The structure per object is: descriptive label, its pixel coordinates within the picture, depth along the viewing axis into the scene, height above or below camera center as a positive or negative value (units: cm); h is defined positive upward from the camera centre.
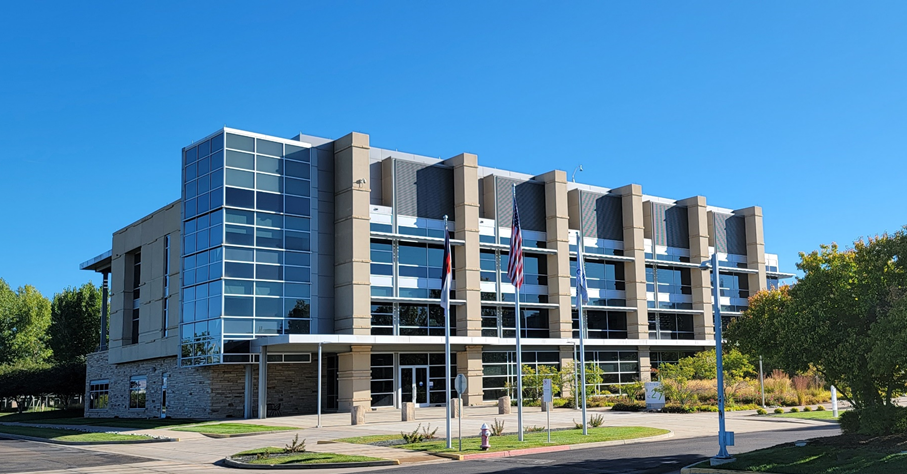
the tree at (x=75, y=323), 8394 +298
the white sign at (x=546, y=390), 2546 -150
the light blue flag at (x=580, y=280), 3091 +244
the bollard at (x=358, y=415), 3664 -312
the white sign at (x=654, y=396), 4181 -291
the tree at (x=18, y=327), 8444 +270
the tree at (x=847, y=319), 1998 +51
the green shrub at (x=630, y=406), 4297 -349
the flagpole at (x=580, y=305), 2895 +142
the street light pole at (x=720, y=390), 1922 -129
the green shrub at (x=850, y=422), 2130 -223
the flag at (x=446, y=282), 2583 +202
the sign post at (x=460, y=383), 2430 -118
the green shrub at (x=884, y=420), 2006 -207
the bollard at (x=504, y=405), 4212 -321
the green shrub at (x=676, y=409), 4044 -343
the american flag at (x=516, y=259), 2619 +276
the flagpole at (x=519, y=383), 2579 -125
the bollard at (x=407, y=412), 3831 -316
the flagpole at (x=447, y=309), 2577 +115
